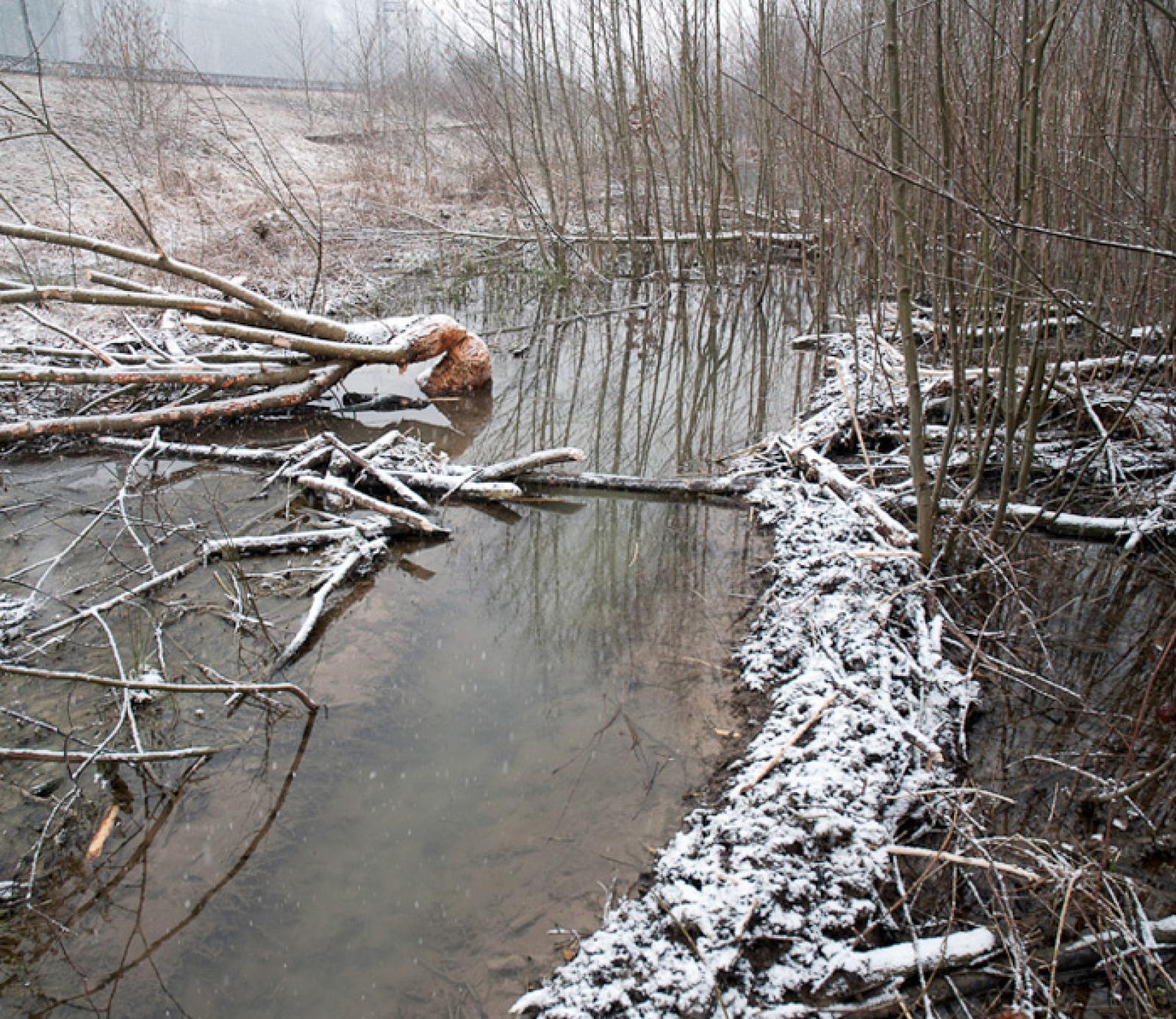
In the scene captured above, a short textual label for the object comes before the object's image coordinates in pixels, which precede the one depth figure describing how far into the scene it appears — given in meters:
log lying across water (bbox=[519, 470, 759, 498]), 6.10
